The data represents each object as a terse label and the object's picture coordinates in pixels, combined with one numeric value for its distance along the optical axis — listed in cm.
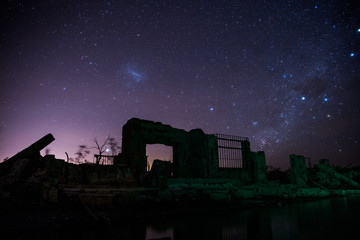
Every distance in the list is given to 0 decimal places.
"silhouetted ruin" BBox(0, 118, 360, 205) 679
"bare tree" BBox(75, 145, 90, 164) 2205
